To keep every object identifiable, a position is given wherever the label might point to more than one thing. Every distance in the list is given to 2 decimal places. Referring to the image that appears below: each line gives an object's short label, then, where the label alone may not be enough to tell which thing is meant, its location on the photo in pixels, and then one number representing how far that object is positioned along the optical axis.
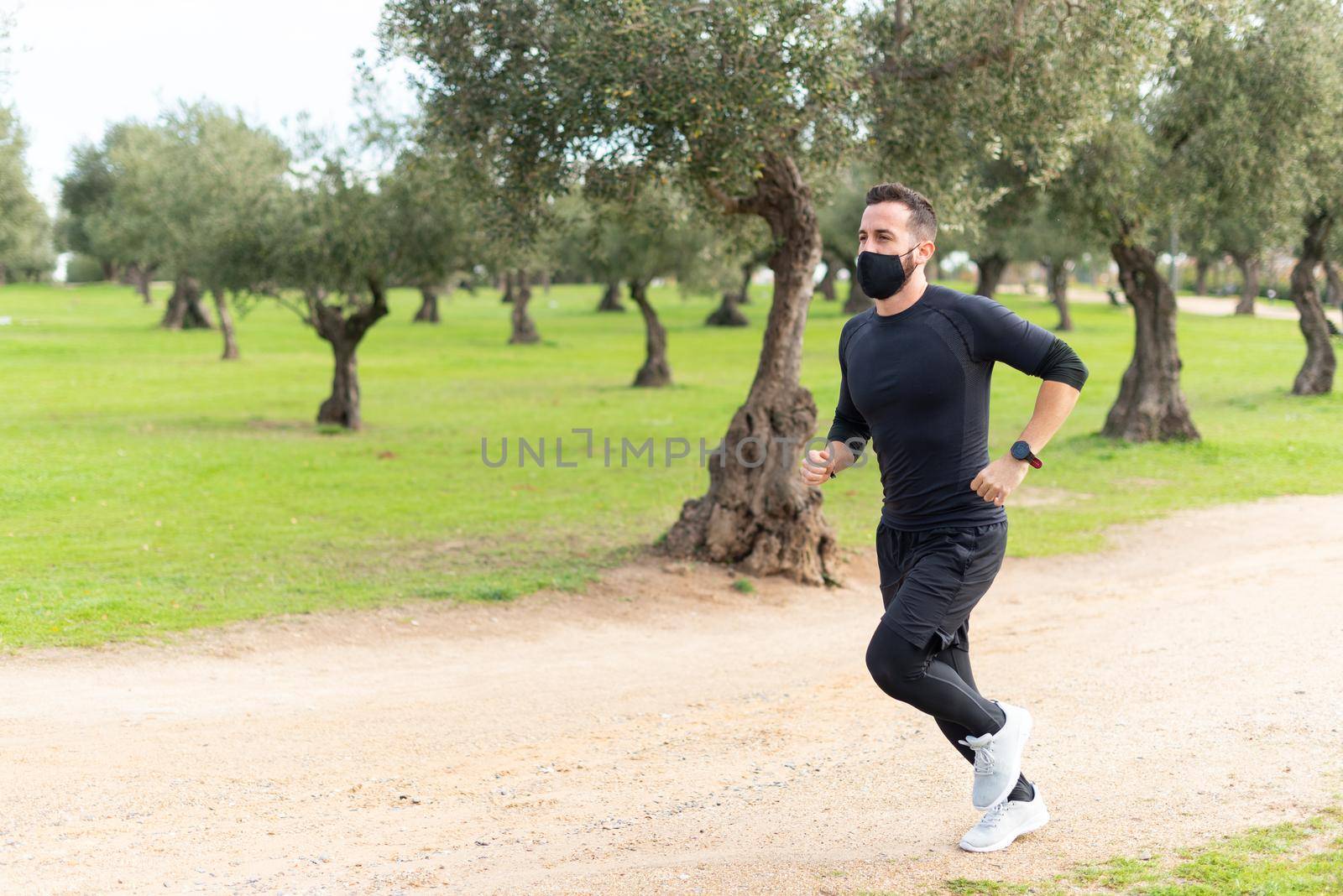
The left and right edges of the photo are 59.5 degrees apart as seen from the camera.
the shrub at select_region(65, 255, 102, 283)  101.38
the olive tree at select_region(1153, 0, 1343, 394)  16.56
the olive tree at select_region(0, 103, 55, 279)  25.23
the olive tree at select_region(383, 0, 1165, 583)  10.02
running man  4.55
